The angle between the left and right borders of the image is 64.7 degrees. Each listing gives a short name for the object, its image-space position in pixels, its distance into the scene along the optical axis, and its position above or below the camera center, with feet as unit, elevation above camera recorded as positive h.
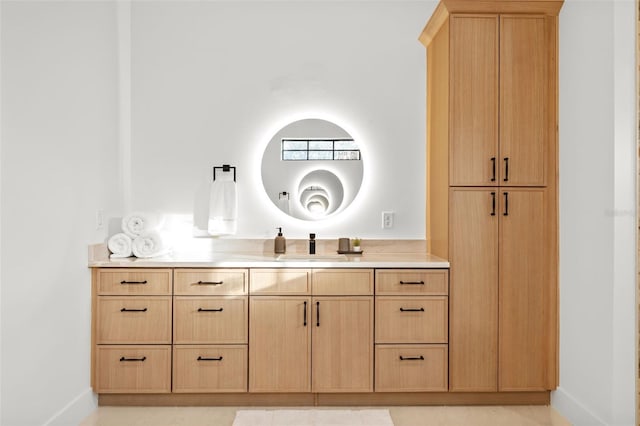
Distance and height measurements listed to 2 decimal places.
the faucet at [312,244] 11.41 -0.70
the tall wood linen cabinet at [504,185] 9.93 +0.57
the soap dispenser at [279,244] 11.43 -0.70
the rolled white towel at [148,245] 10.27 -0.66
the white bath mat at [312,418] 9.21 -3.83
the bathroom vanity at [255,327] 9.75 -2.21
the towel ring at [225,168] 11.57 +1.03
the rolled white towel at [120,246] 10.33 -0.68
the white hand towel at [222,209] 11.47 +0.09
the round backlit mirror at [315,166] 11.76 +1.10
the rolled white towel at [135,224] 10.61 -0.24
